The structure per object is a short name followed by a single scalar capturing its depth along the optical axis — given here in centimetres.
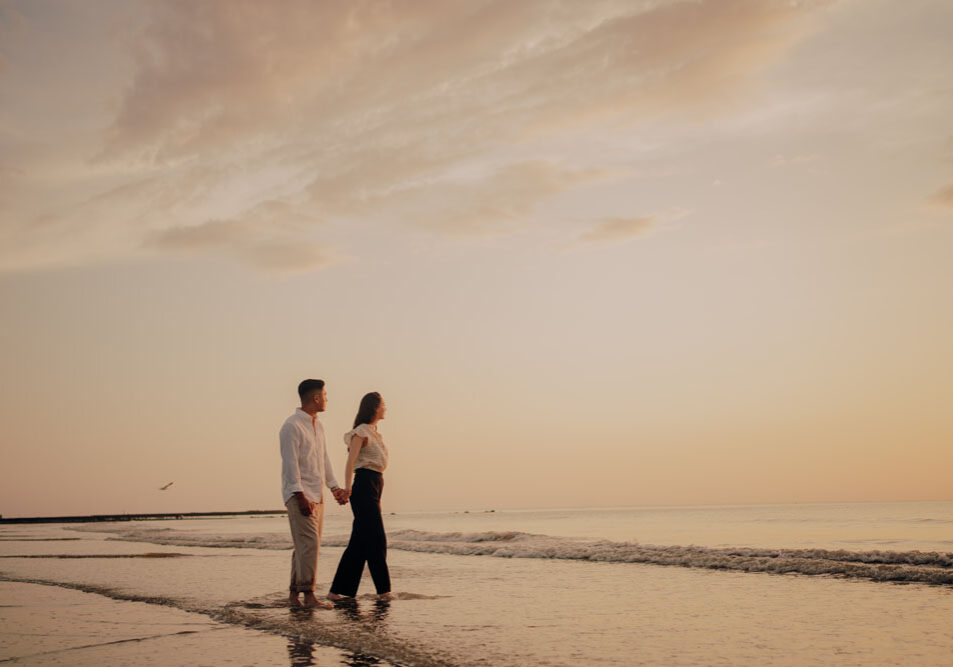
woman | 880
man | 807
